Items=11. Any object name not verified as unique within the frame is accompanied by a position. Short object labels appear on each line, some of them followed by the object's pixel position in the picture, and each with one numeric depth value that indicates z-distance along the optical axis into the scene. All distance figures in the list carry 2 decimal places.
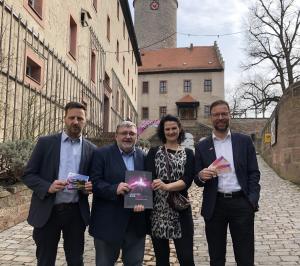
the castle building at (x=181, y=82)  35.53
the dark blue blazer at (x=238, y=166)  2.65
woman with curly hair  2.59
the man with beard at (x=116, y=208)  2.51
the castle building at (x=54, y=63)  6.81
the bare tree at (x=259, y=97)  26.39
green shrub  5.08
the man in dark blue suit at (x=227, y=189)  2.64
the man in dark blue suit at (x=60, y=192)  2.46
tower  42.22
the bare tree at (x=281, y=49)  23.22
